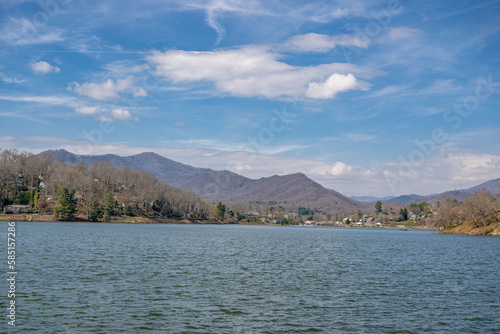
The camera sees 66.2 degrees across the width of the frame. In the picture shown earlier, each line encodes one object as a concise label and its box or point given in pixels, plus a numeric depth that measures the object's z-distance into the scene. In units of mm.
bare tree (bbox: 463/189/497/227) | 173000
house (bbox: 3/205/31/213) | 196812
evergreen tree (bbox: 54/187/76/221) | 192562
